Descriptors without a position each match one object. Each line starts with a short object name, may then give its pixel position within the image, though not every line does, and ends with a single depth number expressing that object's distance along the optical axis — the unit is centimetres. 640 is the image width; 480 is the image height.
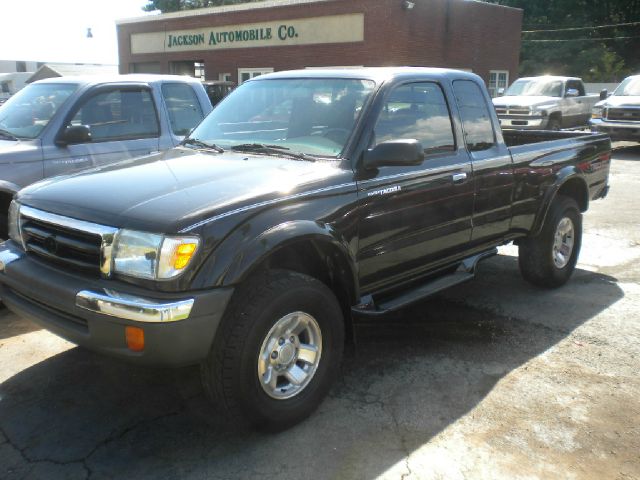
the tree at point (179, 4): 4959
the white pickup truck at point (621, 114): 1584
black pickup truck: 284
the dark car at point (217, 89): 1257
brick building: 2331
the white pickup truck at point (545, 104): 1675
